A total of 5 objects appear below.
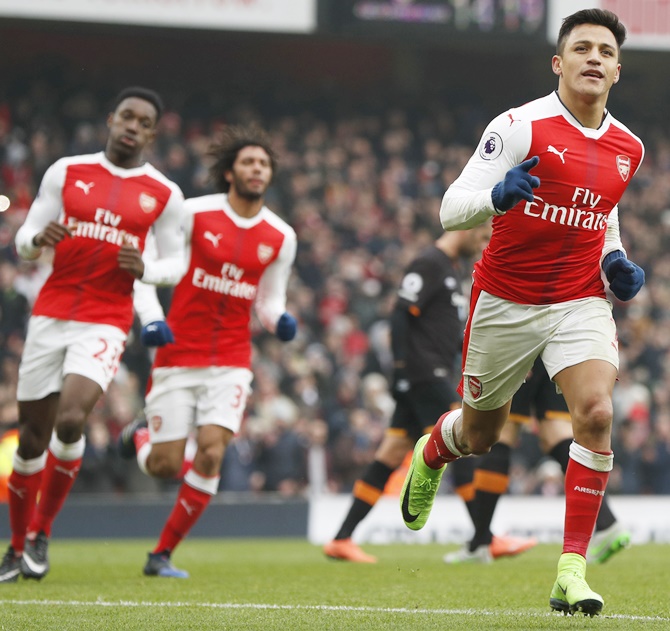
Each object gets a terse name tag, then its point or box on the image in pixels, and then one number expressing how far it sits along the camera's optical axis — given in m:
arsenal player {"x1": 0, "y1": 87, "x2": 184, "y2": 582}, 15.25
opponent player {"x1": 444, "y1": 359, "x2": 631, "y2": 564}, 17.91
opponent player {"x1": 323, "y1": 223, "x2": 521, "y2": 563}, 18.86
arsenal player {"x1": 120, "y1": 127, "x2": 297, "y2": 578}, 16.64
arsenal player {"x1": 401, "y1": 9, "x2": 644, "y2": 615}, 11.12
